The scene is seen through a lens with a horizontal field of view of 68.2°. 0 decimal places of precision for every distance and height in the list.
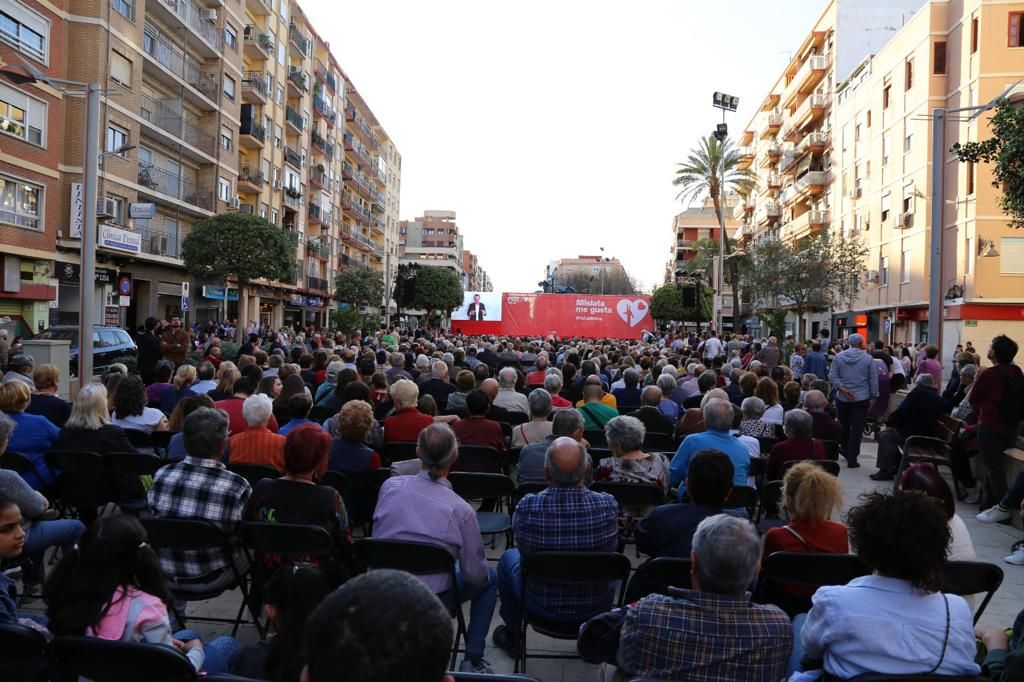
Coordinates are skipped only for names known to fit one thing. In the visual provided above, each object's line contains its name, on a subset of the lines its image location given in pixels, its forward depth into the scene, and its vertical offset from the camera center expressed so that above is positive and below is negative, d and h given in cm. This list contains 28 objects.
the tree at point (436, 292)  5834 +367
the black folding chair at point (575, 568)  367 -111
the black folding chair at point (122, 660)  251 -111
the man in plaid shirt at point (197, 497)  430 -95
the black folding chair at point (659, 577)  358 -112
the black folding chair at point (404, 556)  381 -111
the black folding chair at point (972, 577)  348 -105
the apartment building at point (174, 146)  2536 +877
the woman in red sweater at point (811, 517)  384 -88
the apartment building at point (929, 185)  3038 +767
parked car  1740 -28
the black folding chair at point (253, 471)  538 -98
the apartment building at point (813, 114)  4616 +1622
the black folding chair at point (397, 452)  677 -104
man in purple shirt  413 -106
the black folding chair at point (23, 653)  263 -115
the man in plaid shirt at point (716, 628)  268 -102
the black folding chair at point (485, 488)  549 -109
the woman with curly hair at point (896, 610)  267 -95
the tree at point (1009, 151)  1179 +321
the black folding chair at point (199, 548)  405 -120
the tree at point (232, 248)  3014 +346
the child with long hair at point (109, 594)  284 -100
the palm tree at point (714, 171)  3822 +892
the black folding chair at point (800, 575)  359 -110
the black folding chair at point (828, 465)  631 -99
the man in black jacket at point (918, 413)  955 -81
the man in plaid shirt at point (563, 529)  395 -101
